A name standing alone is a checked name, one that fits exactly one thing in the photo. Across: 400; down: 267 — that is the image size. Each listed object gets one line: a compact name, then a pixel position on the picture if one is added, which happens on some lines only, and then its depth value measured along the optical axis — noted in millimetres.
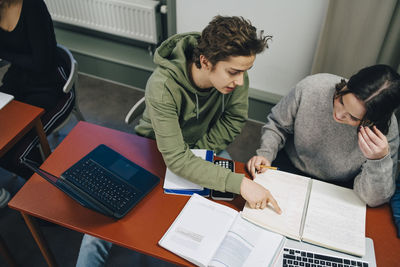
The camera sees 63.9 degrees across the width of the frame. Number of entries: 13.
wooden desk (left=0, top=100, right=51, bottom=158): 1359
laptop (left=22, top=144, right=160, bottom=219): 1114
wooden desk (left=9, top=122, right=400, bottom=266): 1059
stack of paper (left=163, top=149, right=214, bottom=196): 1192
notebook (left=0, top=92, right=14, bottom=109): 1466
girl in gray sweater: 1105
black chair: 1622
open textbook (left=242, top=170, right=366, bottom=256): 1069
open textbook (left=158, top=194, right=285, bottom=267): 1011
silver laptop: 1025
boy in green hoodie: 1125
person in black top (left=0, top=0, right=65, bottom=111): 1662
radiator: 2539
